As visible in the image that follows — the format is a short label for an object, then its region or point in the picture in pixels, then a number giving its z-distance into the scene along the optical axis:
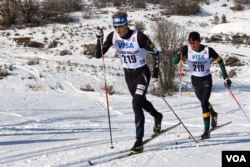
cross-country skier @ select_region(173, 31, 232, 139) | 14.11
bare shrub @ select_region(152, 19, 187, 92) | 34.07
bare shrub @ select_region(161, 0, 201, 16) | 80.57
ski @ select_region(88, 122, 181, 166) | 11.38
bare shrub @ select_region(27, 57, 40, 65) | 37.83
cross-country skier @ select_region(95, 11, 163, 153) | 12.02
